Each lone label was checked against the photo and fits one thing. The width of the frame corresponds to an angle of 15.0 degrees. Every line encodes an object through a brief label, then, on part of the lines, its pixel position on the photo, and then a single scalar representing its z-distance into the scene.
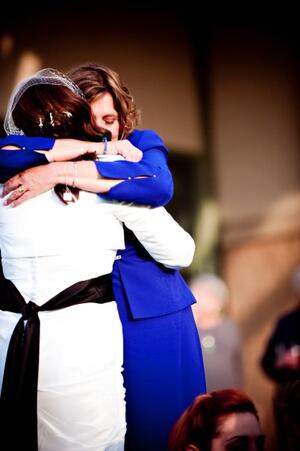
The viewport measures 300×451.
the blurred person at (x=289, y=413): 3.29
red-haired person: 3.00
